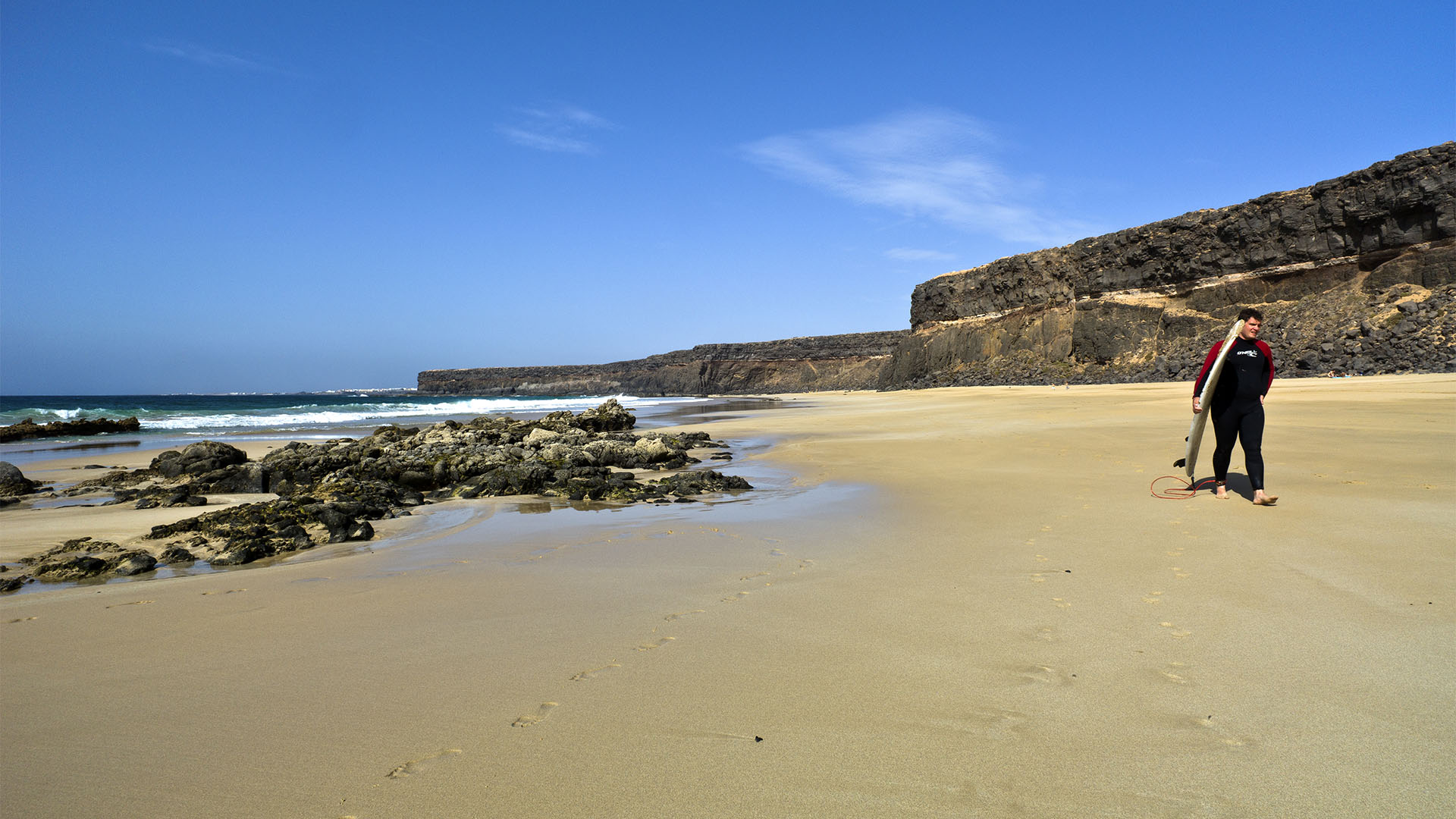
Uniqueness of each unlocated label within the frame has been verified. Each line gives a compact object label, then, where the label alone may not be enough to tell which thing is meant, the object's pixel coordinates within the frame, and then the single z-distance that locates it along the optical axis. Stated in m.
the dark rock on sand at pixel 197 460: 10.56
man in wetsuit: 6.09
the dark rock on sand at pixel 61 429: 22.88
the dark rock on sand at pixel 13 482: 9.15
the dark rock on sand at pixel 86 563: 4.71
